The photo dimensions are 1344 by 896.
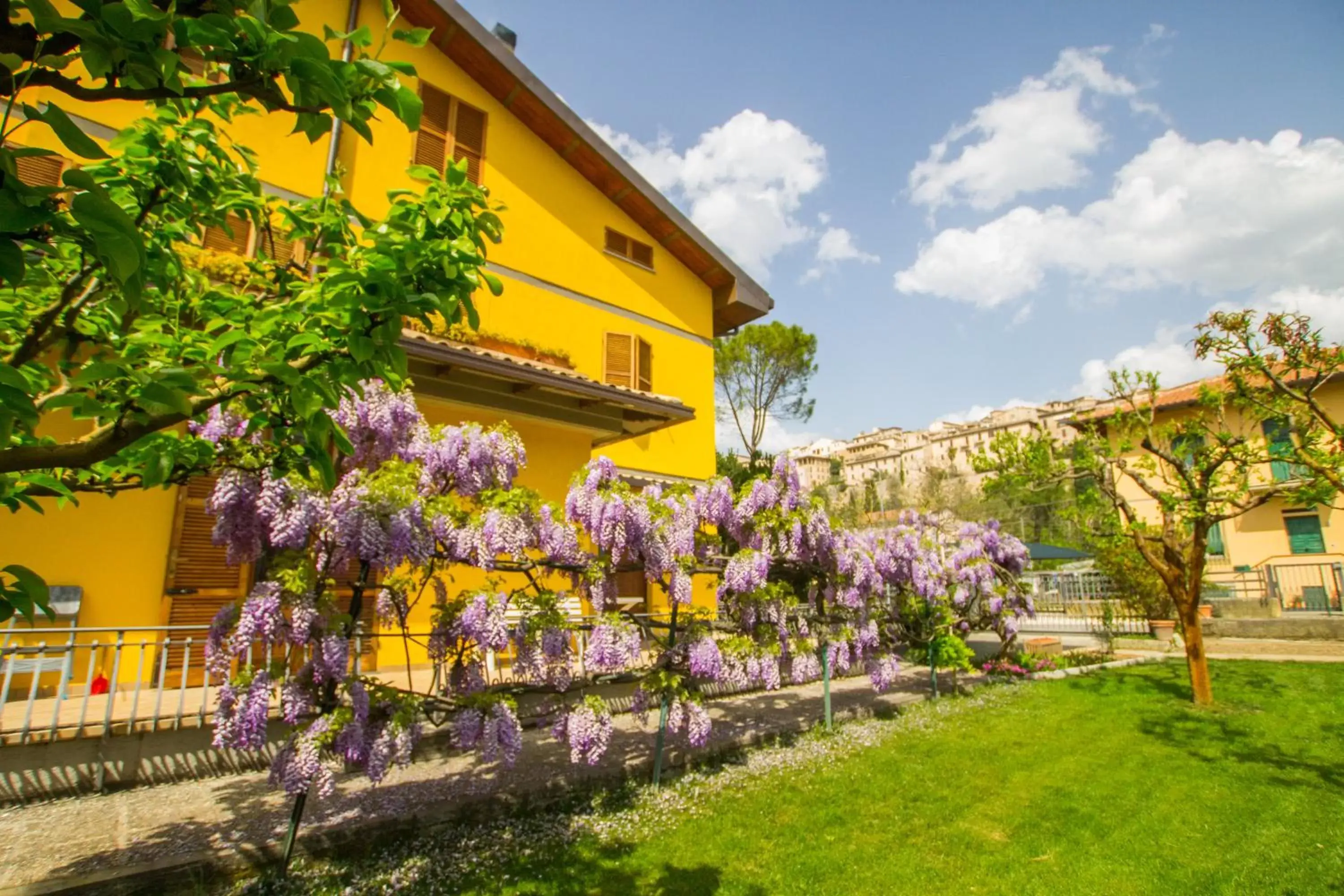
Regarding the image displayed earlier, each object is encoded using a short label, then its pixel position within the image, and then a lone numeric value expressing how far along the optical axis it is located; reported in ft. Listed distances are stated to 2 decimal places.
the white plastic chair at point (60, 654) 15.69
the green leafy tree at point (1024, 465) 29.68
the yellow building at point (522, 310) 21.76
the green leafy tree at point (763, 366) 86.89
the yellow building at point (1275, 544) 60.85
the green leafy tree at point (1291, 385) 20.61
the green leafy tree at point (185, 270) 4.29
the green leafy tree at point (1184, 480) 25.17
